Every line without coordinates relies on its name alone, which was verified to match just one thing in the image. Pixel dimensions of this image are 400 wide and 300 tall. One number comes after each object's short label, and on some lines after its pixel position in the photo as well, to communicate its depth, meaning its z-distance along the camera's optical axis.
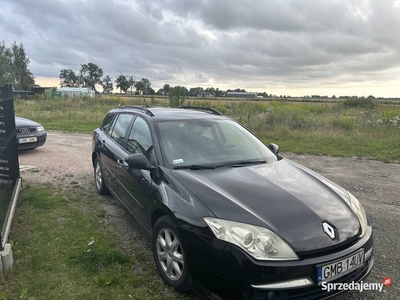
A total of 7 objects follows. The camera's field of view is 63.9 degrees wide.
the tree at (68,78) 105.69
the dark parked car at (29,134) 8.90
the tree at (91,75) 103.12
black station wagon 2.36
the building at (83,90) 66.81
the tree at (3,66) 46.37
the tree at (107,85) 101.31
